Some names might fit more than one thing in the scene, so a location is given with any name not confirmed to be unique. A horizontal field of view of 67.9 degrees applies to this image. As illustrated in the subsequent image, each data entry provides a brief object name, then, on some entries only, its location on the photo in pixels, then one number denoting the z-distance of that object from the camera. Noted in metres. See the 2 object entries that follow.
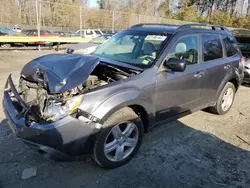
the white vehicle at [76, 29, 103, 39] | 13.50
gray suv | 2.03
